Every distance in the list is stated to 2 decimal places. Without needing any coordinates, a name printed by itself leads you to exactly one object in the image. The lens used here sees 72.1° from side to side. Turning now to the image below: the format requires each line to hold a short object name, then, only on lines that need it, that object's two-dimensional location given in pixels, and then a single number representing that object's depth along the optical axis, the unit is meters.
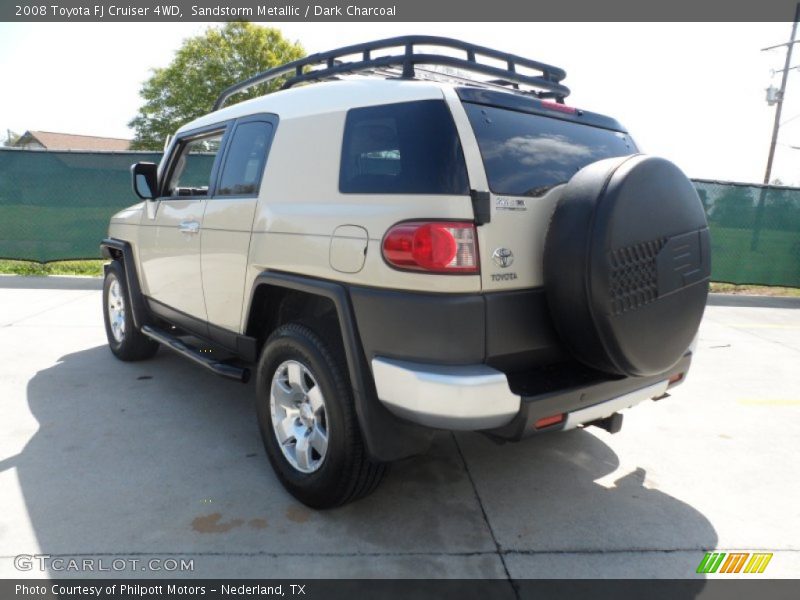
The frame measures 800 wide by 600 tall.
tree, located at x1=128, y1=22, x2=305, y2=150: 30.78
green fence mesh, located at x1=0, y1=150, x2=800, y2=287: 9.13
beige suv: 2.14
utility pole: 19.56
